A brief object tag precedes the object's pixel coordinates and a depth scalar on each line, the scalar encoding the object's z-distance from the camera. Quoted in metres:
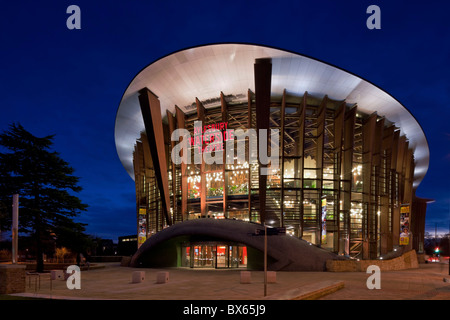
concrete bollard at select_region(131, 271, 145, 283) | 22.64
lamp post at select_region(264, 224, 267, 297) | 15.61
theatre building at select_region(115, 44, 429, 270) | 34.12
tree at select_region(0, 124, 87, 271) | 33.25
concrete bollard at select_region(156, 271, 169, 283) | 22.23
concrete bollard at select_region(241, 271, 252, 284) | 21.39
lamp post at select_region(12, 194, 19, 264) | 17.80
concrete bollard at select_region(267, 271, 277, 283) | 21.08
